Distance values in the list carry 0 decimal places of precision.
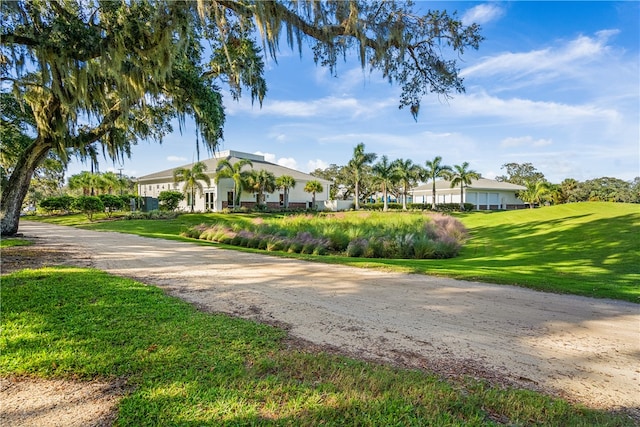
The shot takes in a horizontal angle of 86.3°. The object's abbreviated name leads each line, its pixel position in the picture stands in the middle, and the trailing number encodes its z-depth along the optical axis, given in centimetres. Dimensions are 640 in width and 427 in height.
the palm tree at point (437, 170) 4544
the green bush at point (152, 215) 2795
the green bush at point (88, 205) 2869
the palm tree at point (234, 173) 3328
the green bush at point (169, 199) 3391
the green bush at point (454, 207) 4594
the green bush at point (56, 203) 3650
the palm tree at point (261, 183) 3488
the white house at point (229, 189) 3675
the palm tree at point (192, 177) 3281
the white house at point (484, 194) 4978
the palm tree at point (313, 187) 4181
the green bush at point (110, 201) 3250
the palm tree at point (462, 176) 4497
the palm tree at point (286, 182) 3788
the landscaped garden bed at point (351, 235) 1246
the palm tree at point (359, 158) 4362
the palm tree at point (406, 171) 4466
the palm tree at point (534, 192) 4591
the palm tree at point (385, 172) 4442
